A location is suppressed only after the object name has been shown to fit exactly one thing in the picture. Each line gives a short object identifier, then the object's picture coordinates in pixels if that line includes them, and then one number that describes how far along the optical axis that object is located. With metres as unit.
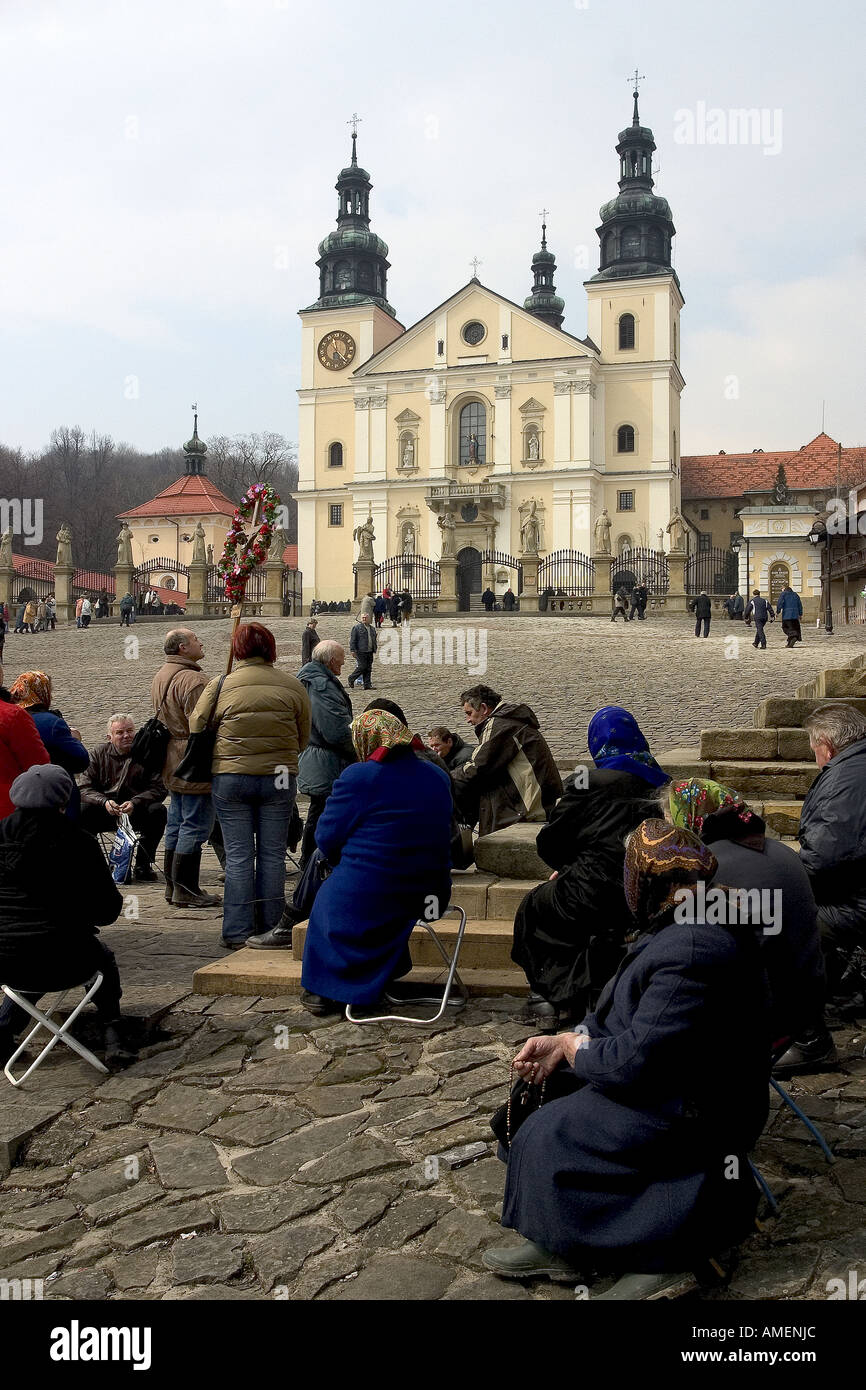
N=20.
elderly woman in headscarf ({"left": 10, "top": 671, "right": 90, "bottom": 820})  6.71
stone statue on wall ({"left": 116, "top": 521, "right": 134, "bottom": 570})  40.94
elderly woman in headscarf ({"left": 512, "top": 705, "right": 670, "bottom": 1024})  4.75
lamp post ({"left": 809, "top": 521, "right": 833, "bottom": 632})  29.12
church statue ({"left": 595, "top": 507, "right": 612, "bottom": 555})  39.81
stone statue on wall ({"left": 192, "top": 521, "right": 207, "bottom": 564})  39.28
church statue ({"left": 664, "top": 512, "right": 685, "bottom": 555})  40.66
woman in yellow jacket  6.55
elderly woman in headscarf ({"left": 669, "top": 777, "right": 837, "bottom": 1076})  3.97
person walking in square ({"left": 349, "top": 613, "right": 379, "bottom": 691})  19.42
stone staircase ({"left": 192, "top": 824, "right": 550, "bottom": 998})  5.86
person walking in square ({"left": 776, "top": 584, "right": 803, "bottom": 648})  25.16
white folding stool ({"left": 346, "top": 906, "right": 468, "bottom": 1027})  5.27
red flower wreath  9.39
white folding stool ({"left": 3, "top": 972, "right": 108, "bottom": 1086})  4.68
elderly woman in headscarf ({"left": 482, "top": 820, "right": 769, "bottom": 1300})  3.03
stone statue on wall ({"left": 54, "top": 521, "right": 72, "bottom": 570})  38.91
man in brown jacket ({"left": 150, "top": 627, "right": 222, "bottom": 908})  7.77
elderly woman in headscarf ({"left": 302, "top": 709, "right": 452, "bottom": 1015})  5.29
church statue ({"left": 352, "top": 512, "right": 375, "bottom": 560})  44.62
